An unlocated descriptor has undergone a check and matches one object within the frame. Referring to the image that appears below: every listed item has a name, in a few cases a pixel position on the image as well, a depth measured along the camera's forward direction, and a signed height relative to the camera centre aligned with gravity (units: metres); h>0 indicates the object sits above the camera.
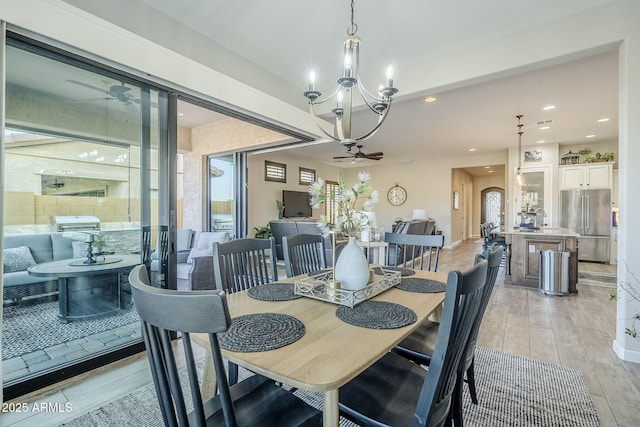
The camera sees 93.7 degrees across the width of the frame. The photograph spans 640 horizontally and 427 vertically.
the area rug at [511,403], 1.69 -1.19
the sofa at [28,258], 1.82 -0.32
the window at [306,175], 8.79 +1.05
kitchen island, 4.28 -0.58
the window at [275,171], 7.52 +1.01
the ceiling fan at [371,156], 6.59 +1.30
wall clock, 9.67 +0.50
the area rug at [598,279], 4.76 -1.14
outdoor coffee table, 2.10 -0.56
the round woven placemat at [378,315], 1.20 -0.45
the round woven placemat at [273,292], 1.56 -0.45
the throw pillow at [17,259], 1.80 -0.31
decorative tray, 1.46 -0.42
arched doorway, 12.72 +0.24
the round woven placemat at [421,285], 1.69 -0.45
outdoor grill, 2.08 -0.09
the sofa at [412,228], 5.84 -0.37
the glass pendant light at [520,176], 5.54 +0.67
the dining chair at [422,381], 0.90 -0.70
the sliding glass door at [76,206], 1.88 +0.02
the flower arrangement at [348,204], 1.56 +0.03
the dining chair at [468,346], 1.33 -0.73
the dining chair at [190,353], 0.67 -0.37
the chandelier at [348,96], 1.97 +0.80
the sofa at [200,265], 3.33 -0.68
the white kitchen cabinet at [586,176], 6.39 +0.76
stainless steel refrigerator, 6.34 -0.20
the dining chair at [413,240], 2.28 -0.24
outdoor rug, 1.88 -0.82
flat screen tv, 7.89 +0.17
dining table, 0.86 -0.46
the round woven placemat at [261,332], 1.02 -0.46
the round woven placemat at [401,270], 2.09 -0.43
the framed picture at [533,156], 7.09 +1.31
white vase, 1.58 -0.31
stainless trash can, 4.12 -0.87
